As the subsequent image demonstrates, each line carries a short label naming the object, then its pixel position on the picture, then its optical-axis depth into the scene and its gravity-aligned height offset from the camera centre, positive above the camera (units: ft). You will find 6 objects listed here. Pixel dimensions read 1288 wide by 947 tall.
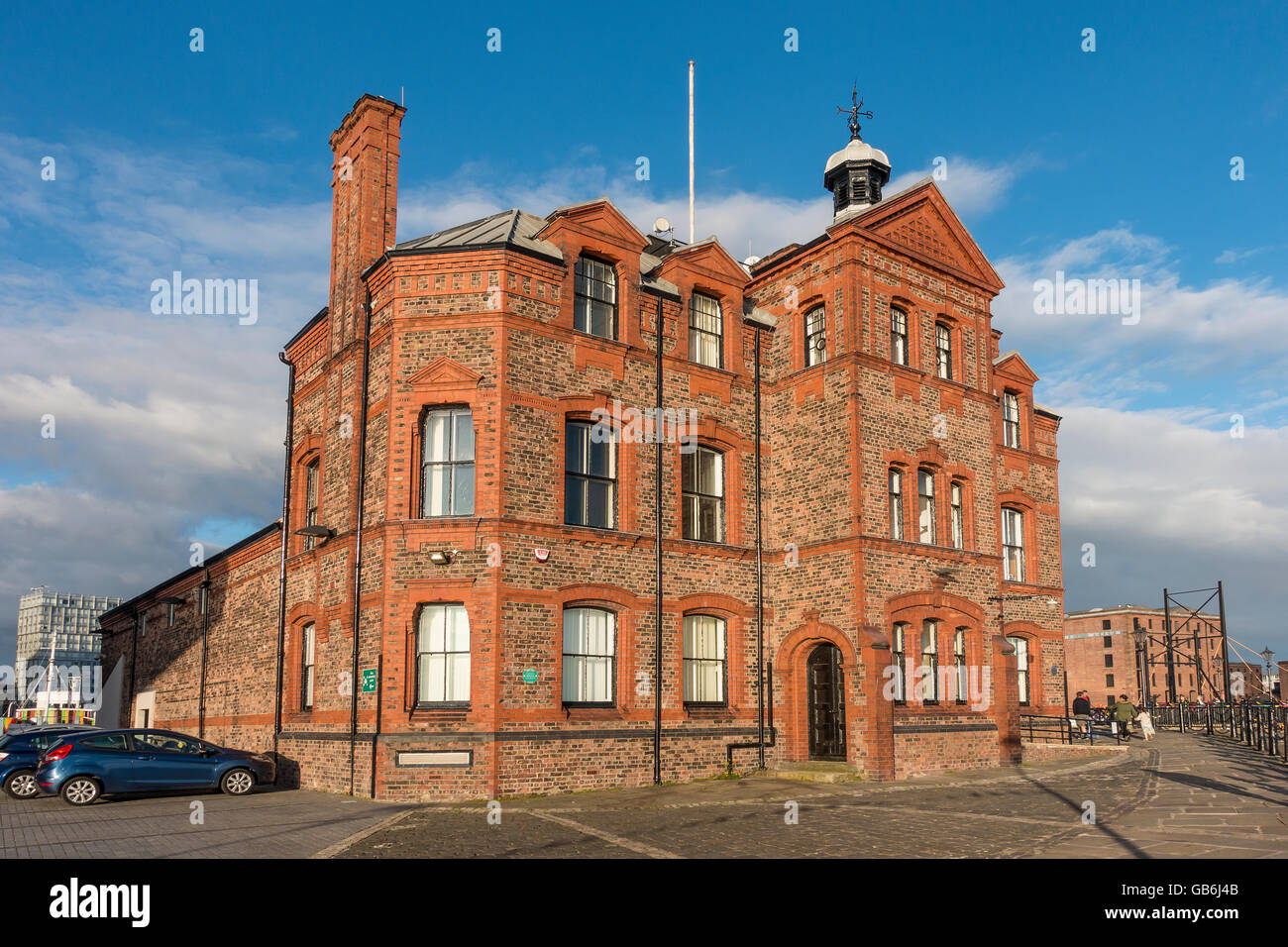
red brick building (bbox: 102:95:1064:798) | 60.70 +7.57
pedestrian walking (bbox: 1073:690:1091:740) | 109.13 -9.93
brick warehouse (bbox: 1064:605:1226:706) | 306.55 -11.54
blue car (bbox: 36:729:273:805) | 60.90 -9.10
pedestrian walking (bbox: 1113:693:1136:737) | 105.70 -10.16
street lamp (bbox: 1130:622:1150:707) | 143.34 -6.15
